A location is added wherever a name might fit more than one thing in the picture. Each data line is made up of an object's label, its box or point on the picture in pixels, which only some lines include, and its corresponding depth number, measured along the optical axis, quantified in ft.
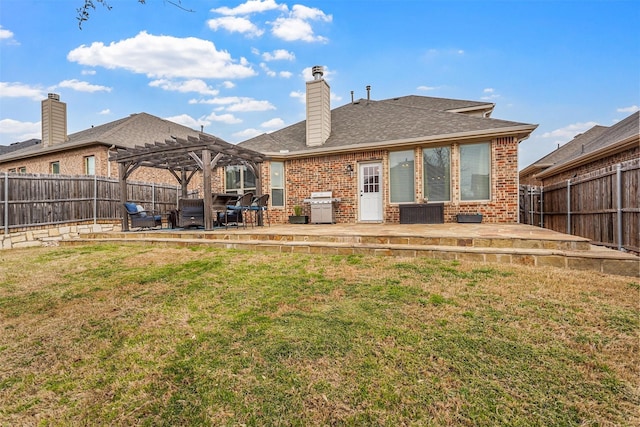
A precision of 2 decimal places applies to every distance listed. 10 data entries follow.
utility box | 29.71
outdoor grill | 33.37
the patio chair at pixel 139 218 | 28.53
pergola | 24.70
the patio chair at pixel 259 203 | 28.30
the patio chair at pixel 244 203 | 26.12
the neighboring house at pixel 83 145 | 45.60
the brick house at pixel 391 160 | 28.89
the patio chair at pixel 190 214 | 26.40
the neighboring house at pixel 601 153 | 25.38
